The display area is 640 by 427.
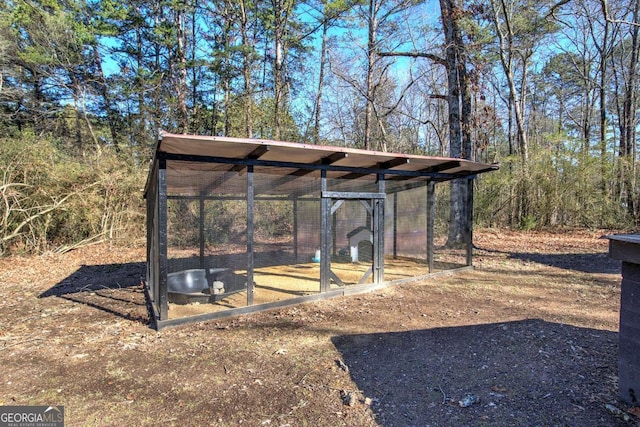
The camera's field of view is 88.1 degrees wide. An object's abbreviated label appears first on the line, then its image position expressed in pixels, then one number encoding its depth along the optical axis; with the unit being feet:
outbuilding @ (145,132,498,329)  11.82
